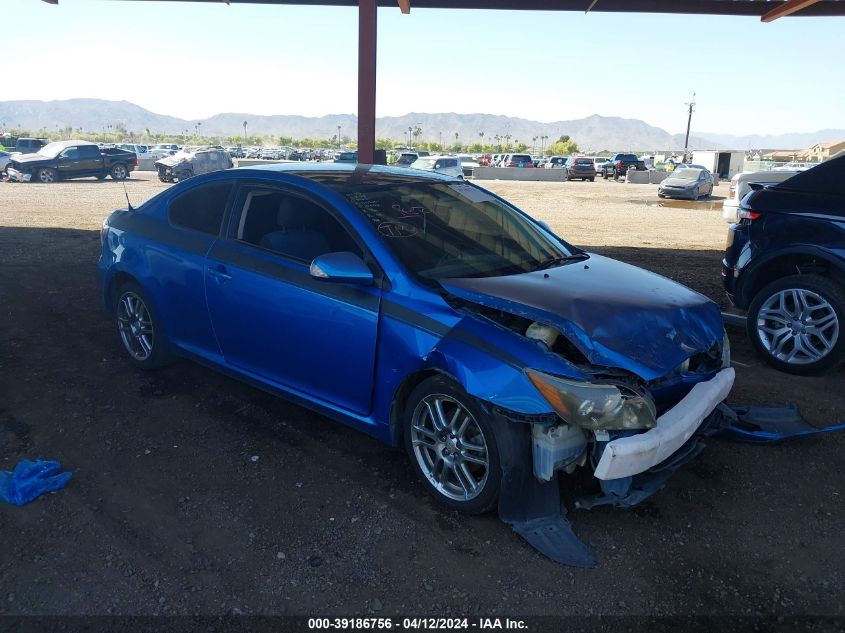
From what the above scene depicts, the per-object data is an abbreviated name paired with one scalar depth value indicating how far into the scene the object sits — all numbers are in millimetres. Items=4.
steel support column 11617
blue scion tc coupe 2920
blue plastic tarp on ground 3277
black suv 4957
